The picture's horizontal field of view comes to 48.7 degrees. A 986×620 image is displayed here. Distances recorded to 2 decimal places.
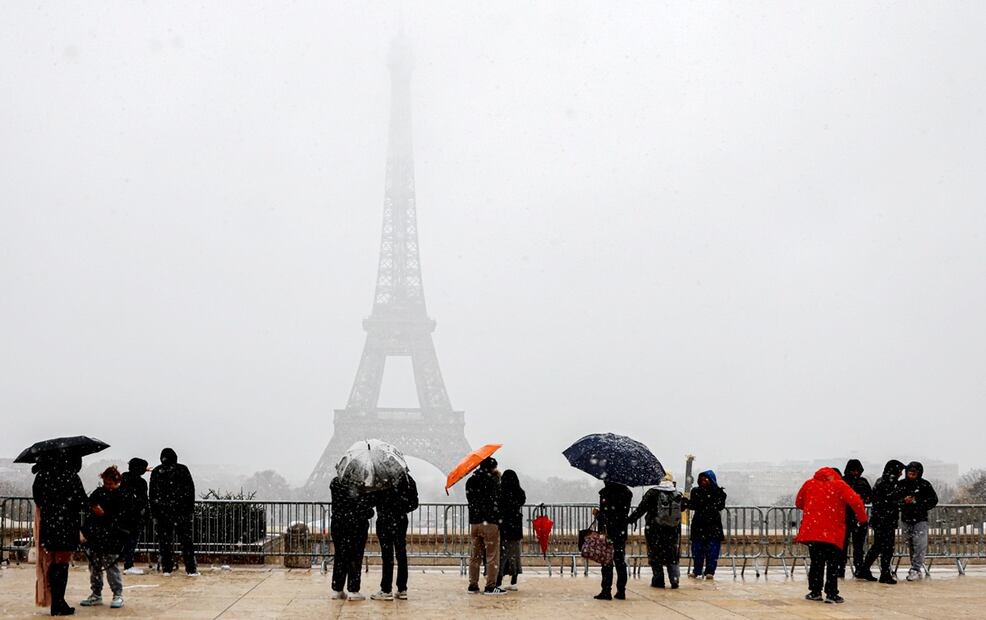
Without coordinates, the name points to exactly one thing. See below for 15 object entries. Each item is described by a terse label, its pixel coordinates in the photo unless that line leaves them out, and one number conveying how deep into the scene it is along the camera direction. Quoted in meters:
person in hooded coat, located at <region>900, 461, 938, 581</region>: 13.09
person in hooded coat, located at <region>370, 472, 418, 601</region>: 10.75
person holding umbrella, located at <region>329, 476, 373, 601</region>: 10.72
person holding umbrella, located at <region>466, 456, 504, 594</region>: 11.34
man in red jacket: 11.02
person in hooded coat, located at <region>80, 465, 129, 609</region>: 10.09
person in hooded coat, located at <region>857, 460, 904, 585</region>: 13.20
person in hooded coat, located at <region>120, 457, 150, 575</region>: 12.22
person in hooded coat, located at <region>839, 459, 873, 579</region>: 12.48
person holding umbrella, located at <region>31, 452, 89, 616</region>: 9.36
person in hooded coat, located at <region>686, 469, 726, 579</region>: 13.43
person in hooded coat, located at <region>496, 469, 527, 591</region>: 11.60
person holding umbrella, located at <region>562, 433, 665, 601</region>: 11.48
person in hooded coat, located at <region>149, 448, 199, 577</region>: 13.22
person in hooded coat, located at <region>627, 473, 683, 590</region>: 12.32
